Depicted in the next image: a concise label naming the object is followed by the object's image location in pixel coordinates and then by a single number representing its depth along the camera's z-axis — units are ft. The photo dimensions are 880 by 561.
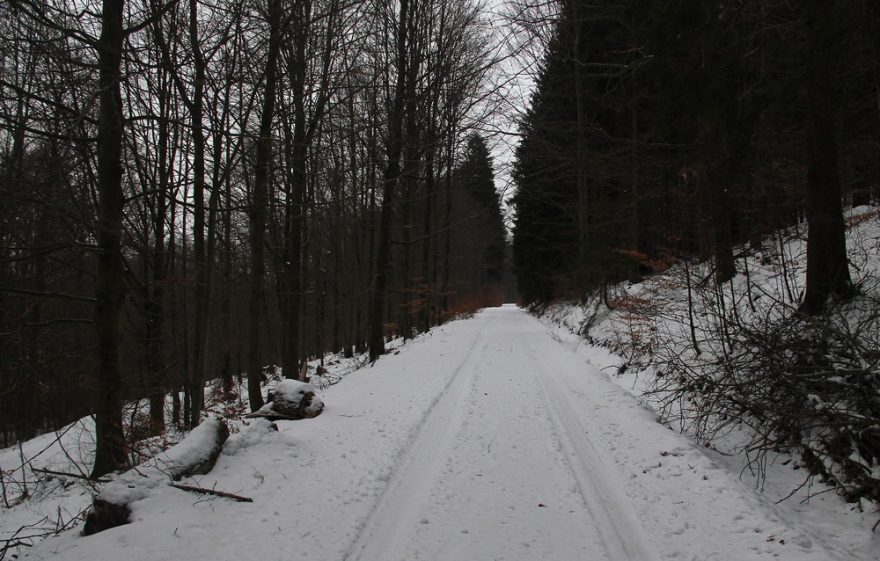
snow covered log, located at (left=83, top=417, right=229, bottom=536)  12.71
